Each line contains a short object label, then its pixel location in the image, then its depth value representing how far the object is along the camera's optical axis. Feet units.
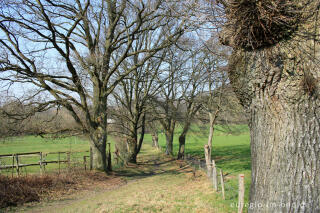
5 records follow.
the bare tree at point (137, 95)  70.90
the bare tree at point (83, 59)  38.75
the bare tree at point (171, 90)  71.61
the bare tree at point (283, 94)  9.26
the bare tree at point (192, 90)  68.28
